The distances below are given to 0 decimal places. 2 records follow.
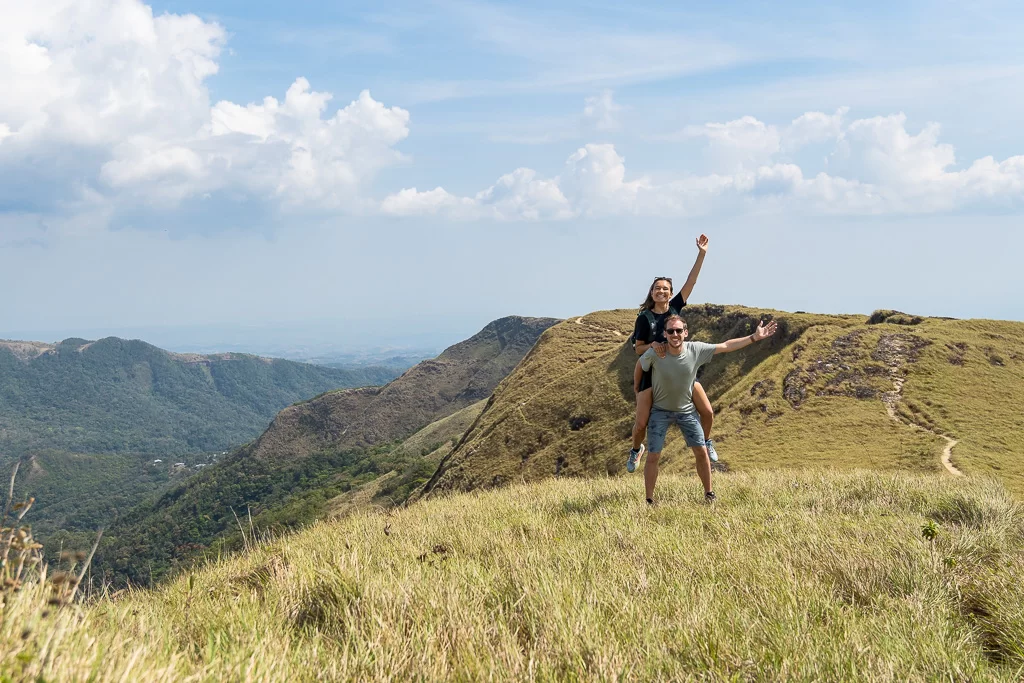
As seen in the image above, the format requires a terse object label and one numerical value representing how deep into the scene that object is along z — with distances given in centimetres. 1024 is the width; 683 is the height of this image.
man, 678
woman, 738
